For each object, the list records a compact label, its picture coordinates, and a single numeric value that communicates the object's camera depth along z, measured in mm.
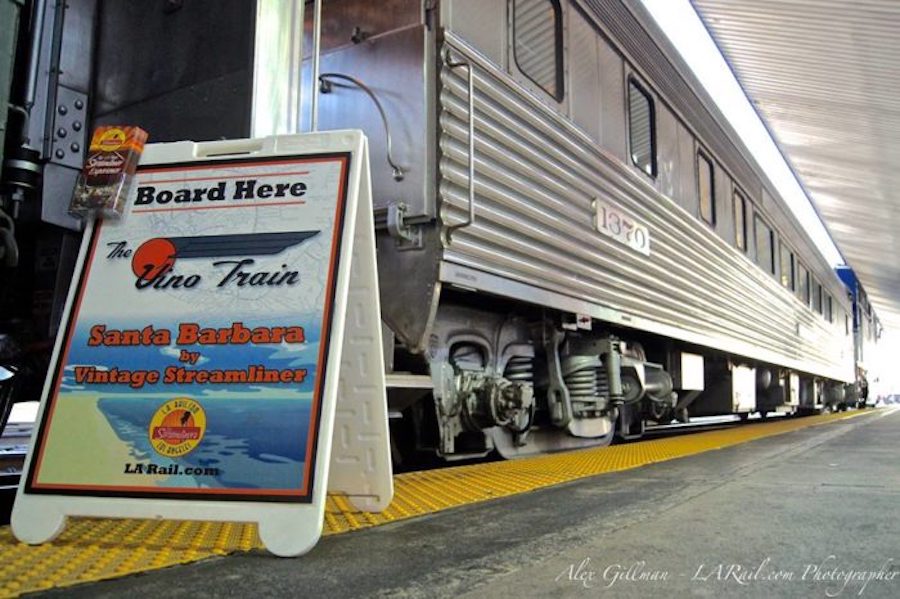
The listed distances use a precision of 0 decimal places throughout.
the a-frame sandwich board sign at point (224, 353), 1704
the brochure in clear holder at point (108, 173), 2027
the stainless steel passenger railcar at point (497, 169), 2961
